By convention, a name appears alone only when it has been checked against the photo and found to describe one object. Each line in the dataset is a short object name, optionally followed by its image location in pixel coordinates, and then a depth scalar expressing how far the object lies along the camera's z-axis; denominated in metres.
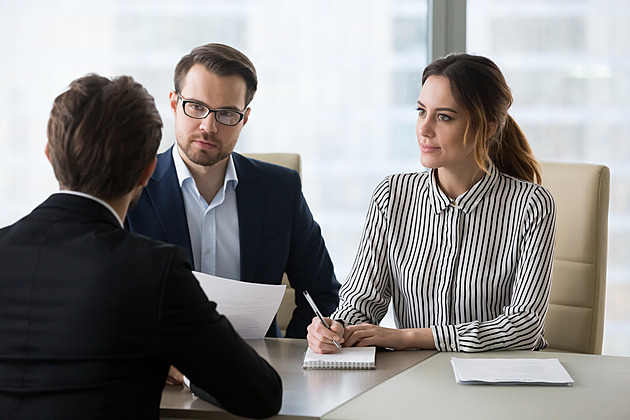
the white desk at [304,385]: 3.81
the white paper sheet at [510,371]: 3.91
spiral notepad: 4.00
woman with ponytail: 4.25
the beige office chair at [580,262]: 4.51
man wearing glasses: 4.31
